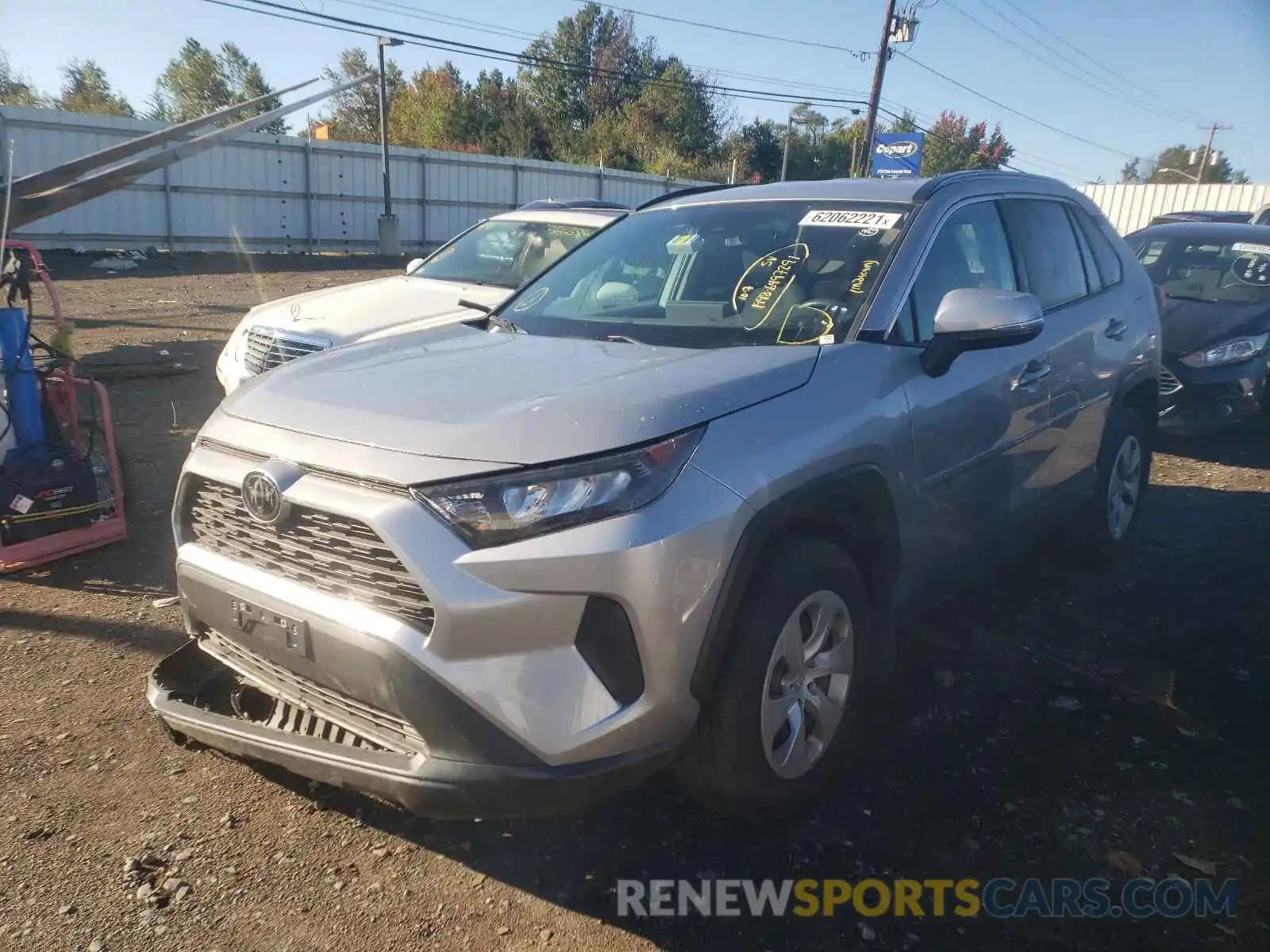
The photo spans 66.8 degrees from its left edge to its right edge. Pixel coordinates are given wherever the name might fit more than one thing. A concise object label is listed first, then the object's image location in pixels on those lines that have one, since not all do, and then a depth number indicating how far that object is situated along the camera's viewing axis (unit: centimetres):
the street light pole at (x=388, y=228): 2345
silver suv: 218
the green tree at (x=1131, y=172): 7069
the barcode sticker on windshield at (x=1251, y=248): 845
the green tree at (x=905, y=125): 3953
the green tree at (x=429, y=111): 4525
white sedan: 613
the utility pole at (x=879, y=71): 2909
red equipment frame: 466
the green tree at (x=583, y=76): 4778
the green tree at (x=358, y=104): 5253
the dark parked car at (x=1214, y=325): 752
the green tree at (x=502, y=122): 4541
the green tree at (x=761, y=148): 4541
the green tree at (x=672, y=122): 4472
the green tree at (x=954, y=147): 4681
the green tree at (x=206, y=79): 5650
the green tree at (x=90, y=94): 4678
